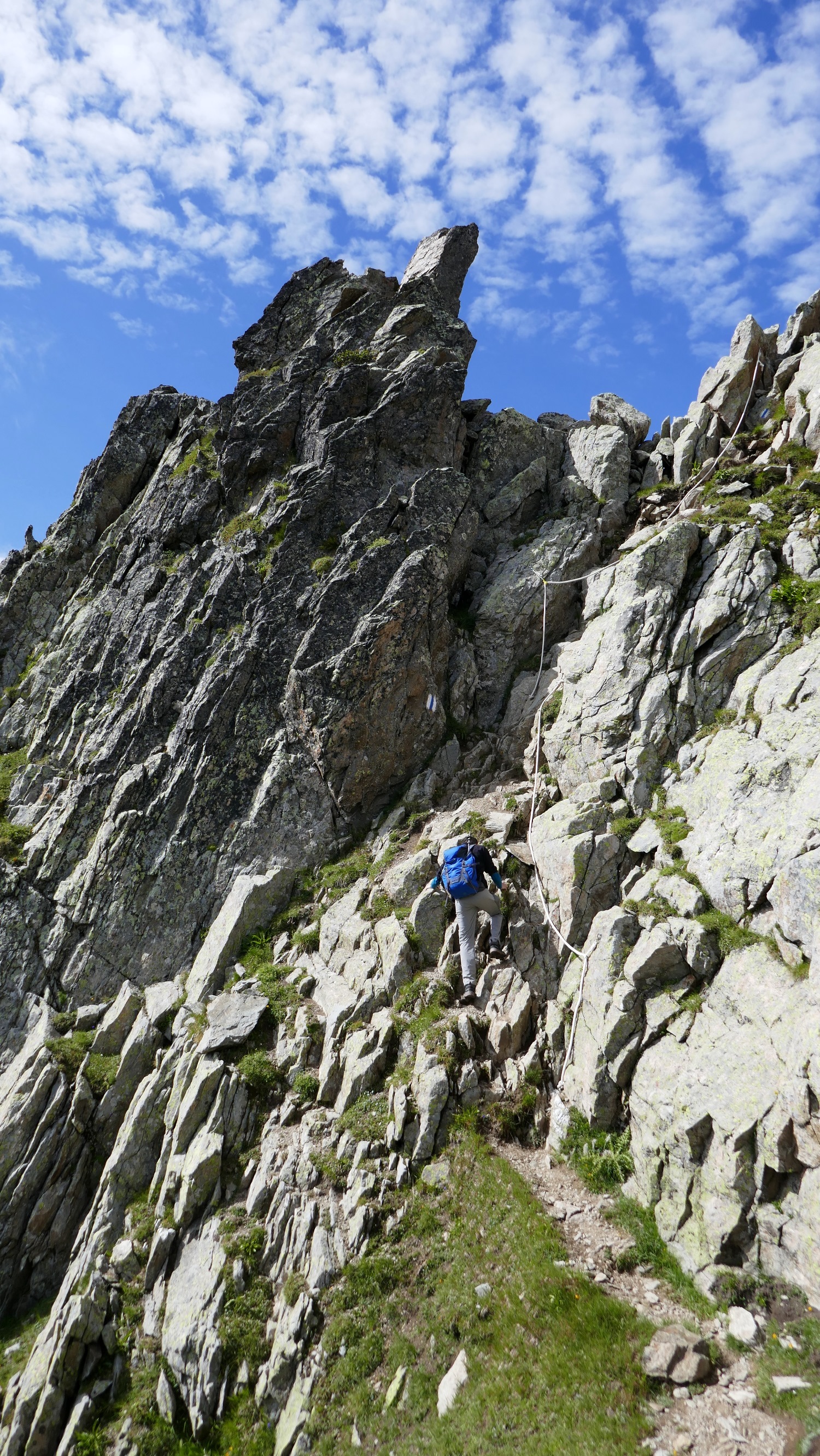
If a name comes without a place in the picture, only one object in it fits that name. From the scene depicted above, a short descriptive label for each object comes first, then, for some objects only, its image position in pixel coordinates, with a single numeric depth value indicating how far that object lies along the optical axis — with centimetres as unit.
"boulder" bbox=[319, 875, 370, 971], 1711
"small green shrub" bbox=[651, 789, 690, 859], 1391
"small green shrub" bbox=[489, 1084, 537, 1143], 1222
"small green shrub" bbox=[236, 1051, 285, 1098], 1417
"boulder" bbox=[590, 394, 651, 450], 2811
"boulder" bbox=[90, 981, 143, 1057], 1722
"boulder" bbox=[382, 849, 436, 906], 1692
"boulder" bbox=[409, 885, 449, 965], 1538
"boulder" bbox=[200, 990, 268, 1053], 1509
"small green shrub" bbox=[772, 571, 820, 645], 1639
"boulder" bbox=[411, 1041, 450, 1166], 1206
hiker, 1423
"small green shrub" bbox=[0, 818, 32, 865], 2220
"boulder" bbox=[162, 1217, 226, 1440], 1051
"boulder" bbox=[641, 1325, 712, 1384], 821
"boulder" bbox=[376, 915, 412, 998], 1490
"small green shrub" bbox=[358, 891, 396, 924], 1670
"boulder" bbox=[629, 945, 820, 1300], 906
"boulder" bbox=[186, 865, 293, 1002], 1747
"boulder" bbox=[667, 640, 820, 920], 1193
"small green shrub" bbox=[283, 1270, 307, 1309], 1082
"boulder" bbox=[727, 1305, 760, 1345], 841
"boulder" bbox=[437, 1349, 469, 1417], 899
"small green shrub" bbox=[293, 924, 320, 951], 1745
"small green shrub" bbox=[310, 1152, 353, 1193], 1209
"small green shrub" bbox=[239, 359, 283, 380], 3173
